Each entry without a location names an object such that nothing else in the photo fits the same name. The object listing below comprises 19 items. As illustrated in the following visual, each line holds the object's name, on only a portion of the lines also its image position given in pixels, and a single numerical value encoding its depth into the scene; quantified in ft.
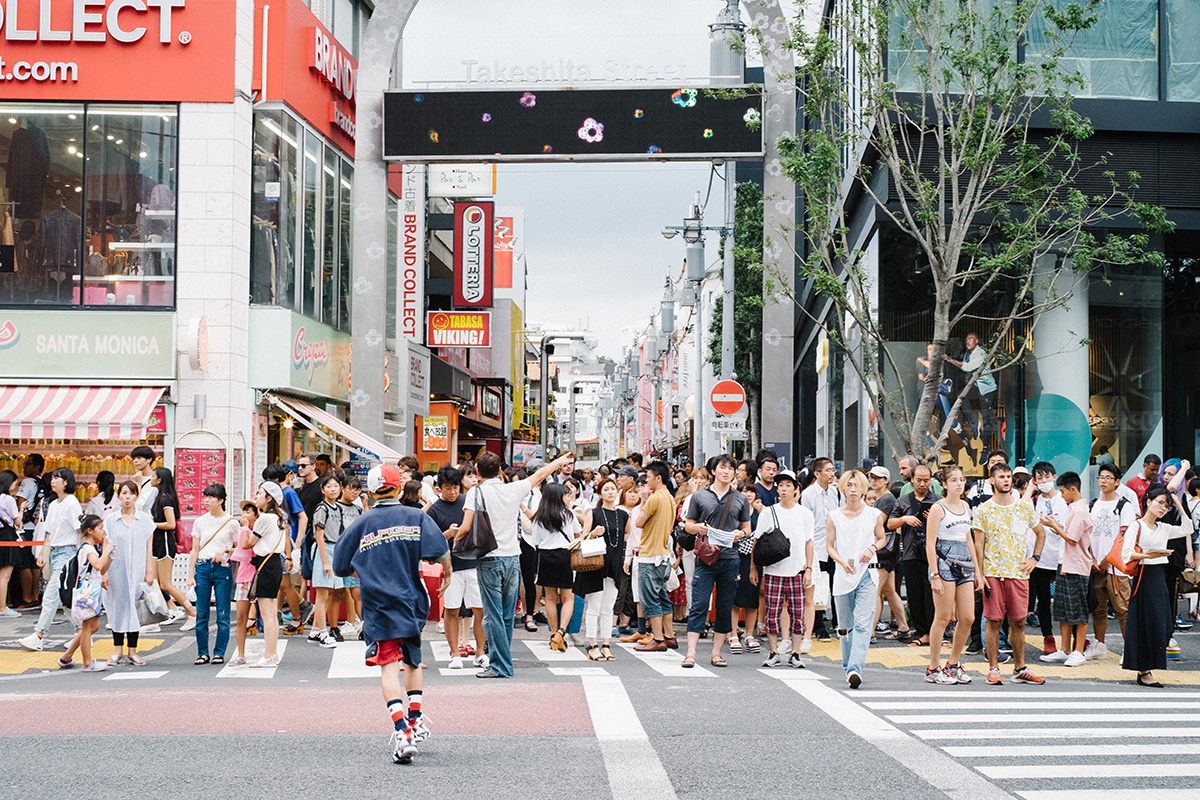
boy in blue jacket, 26.76
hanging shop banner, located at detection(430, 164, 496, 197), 113.80
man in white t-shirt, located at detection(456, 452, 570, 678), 37.91
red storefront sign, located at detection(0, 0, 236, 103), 67.46
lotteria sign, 119.24
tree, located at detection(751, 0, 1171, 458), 53.47
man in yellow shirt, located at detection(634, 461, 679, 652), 42.78
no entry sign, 72.79
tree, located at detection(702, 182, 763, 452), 113.39
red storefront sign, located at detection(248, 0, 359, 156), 71.15
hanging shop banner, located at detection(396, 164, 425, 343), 99.96
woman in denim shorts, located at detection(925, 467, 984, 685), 36.35
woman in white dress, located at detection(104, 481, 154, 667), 41.32
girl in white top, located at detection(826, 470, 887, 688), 35.99
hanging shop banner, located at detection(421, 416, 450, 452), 134.92
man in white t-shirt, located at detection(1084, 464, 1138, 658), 41.68
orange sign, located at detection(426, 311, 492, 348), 116.47
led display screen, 72.64
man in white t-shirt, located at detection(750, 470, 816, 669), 41.55
